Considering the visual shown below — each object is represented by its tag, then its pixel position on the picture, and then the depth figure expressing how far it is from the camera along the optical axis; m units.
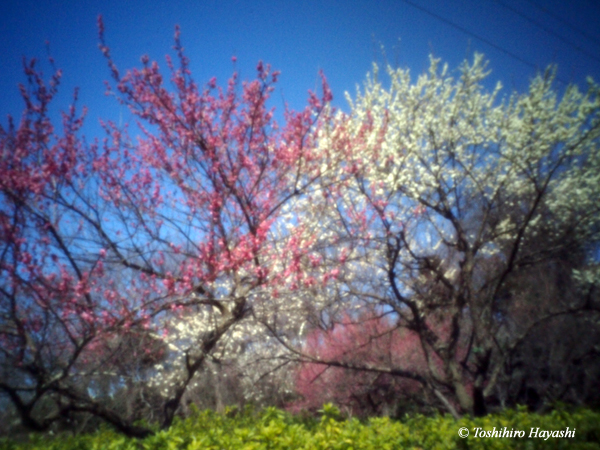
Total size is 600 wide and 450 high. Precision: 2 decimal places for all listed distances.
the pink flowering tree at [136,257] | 3.59
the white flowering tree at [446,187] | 5.87
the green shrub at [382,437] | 2.76
